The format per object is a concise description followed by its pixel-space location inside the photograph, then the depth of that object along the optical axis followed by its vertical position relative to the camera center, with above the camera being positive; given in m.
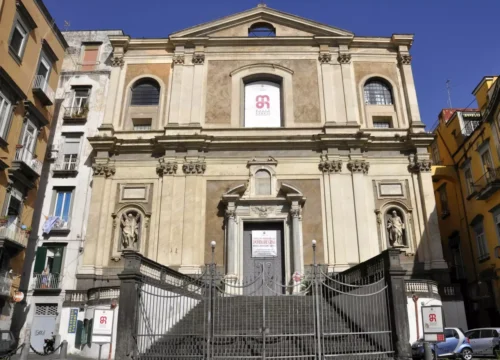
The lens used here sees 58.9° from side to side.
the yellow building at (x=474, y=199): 21.23 +7.26
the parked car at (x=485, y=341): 16.44 +0.08
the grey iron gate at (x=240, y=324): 10.32 +0.50
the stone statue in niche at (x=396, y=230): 20.39 +4.97
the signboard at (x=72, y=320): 17.39 +0.91
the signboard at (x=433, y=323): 9.58 +0.43
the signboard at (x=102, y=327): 10.09 +0.38
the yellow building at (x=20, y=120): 17.95 +9.35
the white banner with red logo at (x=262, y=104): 23.38 +12.13
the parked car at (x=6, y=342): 15.79 +0.11
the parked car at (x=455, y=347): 15.45 -0.10
